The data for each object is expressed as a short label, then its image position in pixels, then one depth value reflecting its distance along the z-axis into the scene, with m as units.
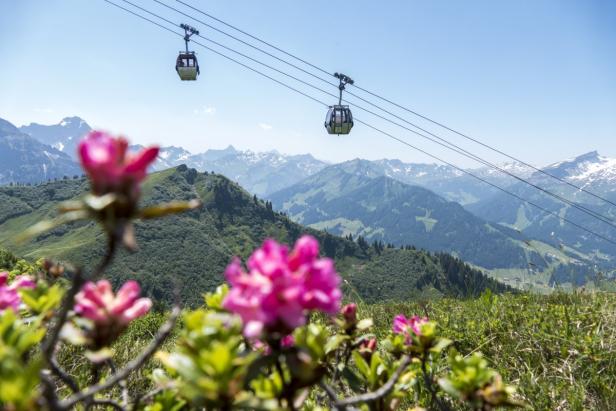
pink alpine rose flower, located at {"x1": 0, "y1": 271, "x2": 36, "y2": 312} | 1.39
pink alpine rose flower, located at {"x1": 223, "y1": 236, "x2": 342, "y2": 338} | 1.04
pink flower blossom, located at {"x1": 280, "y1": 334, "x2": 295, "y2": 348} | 1.65
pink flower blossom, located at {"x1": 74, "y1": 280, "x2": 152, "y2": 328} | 1.22
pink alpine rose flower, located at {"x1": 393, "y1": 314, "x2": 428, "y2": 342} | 1.93
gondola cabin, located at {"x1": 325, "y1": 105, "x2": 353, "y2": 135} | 19.09
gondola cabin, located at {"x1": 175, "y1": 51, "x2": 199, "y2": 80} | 18.30
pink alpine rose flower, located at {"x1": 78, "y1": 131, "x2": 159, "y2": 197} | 0.96
